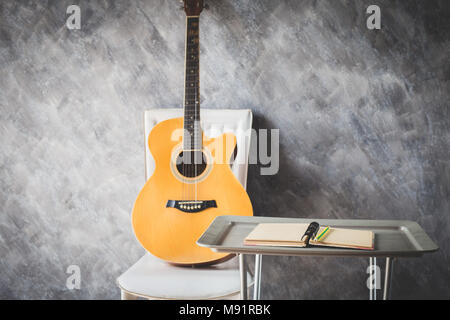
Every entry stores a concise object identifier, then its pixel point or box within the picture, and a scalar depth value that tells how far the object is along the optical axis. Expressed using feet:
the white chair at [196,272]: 4.72
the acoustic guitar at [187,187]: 5.24
